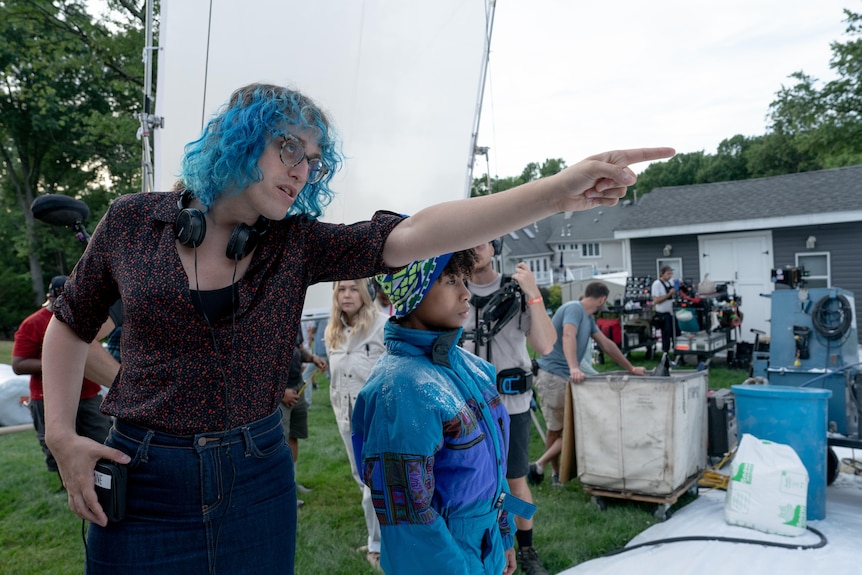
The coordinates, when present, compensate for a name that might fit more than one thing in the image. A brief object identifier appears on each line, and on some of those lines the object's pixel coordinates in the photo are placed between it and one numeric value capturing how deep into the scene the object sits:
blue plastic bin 4.43
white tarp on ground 3.73
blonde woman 4.24
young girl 1.75
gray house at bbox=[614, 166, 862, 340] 16.03
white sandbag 4.13
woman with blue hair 1.32
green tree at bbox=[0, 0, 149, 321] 13.62
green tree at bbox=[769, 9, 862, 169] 19.72
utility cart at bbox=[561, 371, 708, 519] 4.68
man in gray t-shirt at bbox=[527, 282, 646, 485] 5.62
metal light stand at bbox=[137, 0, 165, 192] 4.65
